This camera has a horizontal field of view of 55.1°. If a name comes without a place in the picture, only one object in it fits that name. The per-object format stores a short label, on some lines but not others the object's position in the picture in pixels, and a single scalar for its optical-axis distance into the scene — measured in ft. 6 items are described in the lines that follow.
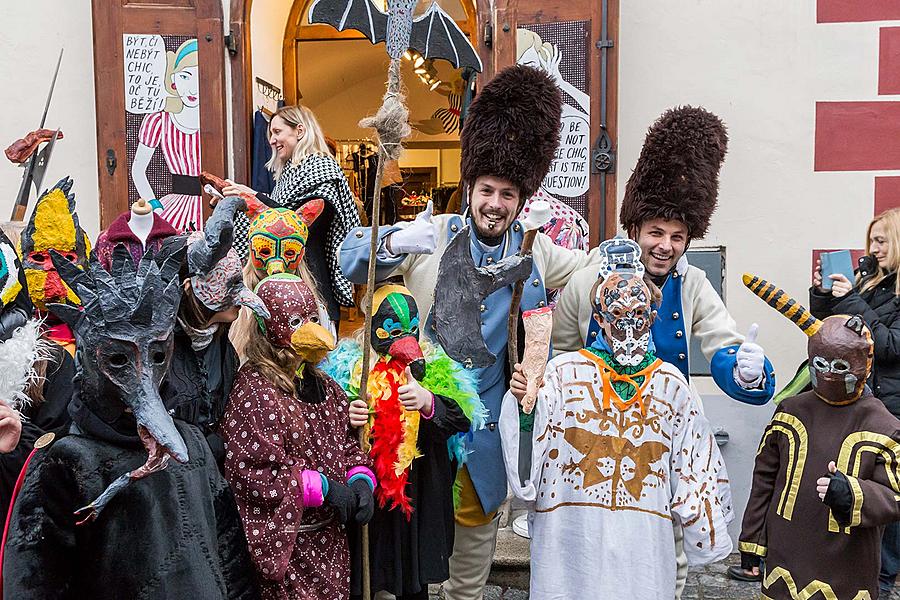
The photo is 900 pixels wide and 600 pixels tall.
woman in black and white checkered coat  13.09
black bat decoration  10.34
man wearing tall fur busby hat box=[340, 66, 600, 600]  9.99
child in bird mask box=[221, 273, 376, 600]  7.88
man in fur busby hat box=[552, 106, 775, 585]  10.73
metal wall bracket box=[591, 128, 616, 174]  15.51
